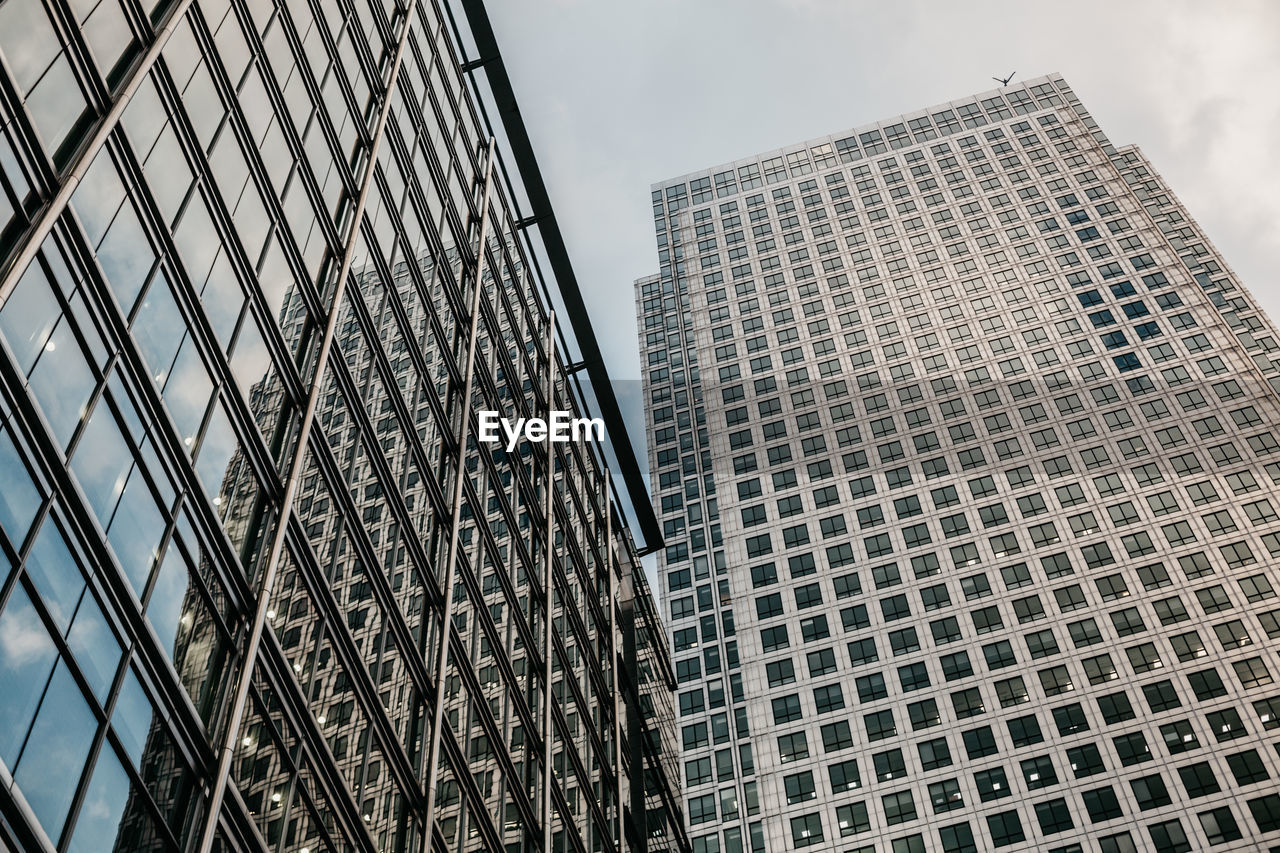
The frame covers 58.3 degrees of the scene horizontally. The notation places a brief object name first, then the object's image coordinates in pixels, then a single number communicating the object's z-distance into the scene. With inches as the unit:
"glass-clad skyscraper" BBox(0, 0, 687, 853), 611.5
